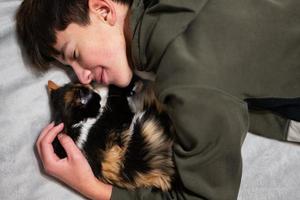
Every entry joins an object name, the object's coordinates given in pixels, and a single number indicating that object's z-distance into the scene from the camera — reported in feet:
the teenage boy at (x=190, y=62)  3.48
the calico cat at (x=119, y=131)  3.86
